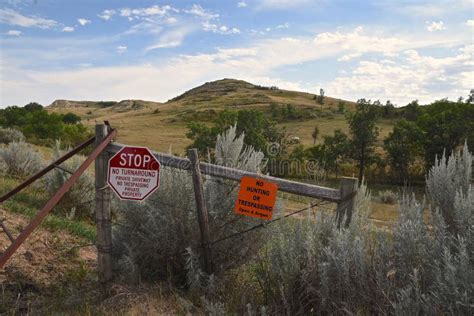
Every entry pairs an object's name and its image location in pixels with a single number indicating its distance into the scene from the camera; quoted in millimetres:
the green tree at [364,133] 43688
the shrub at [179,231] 5008
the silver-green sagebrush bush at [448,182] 4043
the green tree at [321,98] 124300
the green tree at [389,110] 76588
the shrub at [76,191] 9852
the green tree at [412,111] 71375
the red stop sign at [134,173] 4781
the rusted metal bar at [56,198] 3572
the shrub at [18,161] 12297
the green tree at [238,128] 37281
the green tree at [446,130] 42312
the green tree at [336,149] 44094
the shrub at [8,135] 22656
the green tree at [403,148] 43438
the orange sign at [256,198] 4461
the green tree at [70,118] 72875
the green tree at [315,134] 64075
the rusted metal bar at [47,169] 5055
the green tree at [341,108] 99138
